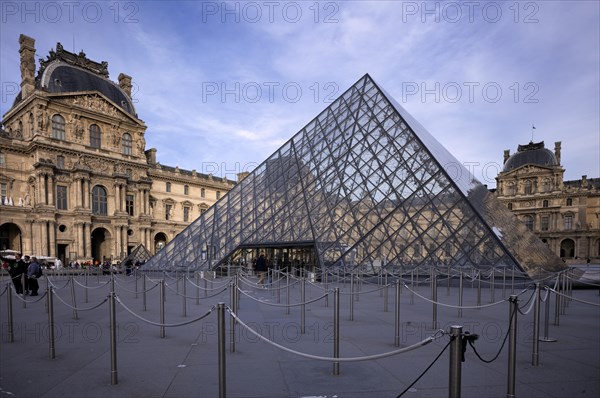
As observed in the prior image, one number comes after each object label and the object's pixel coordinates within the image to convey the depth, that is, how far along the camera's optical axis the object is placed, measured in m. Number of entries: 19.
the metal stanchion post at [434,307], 6.09
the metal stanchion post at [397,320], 4.93
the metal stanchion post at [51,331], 4.52
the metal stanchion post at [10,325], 5.34
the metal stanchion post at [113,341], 3.66
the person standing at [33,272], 10.29
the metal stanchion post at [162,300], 5.69
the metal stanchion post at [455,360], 2.17
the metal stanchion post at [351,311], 6.74
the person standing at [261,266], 13.43
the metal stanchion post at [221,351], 2.87
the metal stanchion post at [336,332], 3.88
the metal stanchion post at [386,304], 7.89
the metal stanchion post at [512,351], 3.13
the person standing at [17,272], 10.28
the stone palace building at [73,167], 31.95
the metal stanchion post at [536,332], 4.08
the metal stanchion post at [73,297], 7.28
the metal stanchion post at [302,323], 5.77
